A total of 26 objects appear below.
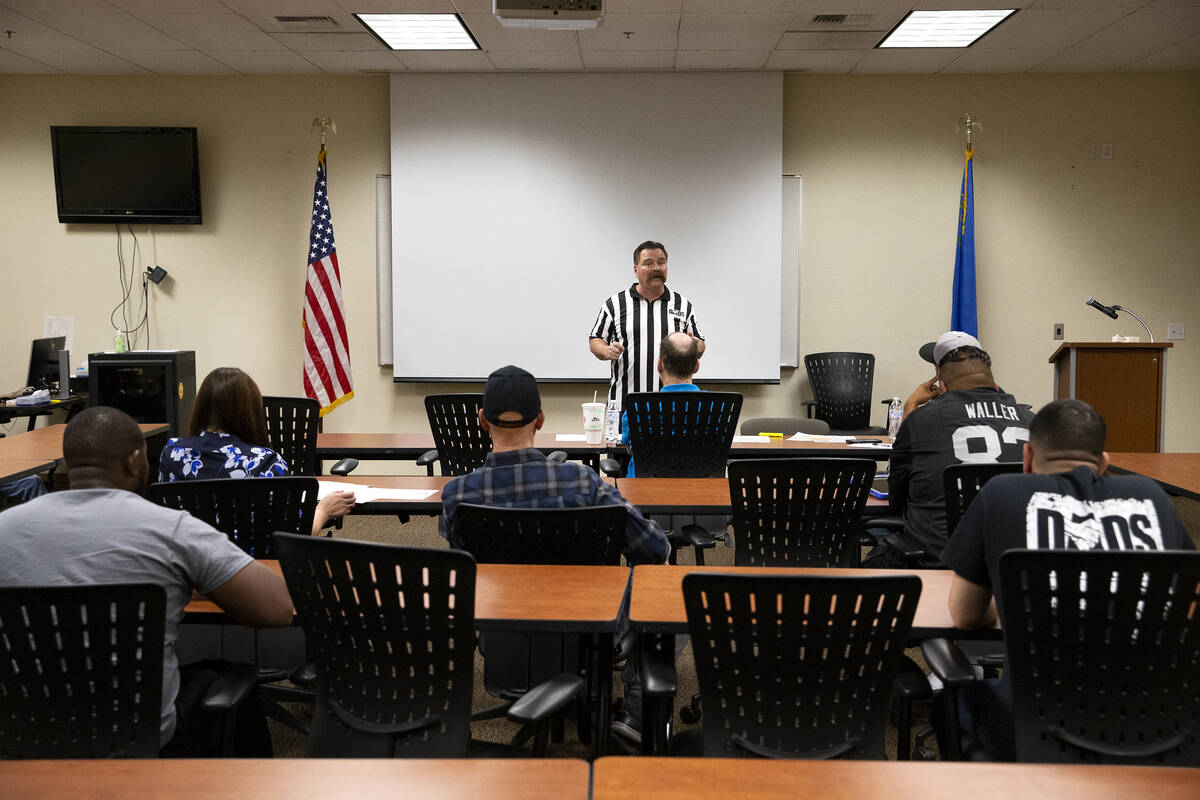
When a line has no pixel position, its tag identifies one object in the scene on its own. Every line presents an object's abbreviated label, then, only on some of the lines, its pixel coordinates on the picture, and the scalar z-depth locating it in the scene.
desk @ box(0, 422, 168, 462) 4.28
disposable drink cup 4.68
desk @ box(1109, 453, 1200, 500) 3.64
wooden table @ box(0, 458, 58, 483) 3.83
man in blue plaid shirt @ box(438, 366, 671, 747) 2.48
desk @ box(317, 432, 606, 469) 4.59
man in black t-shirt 1.93
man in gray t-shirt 1.87
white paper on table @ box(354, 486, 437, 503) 3.37
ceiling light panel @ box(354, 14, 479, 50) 5.82
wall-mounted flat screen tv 7.11
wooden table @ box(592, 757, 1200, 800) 1.33
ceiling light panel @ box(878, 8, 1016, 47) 5.72
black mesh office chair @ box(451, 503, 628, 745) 2.37
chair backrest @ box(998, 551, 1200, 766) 1.68
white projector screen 6.97
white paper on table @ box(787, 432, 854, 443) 5.01
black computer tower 6.58
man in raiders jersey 3.26
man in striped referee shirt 5.66
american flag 6.96
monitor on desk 6.61
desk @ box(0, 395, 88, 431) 6.26
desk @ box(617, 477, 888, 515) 3.26
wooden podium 5.68
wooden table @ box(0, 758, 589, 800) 1.32
